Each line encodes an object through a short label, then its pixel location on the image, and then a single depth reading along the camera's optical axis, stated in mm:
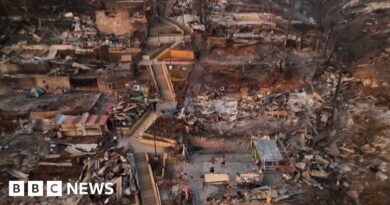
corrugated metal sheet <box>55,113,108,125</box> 26719
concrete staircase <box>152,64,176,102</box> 31031
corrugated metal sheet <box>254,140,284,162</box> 23345
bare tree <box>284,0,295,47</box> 38531
